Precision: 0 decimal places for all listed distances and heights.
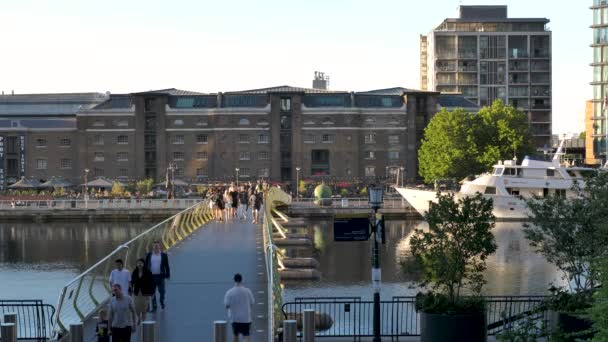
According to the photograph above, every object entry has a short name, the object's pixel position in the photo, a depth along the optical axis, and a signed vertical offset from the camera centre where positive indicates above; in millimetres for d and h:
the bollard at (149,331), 20438 -3540
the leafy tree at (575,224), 24453 -1805
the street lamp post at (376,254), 23531 -2398
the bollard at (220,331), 20172 -3491
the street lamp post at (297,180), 119138 -3445
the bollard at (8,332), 21812 -3781
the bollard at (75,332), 20141 -3490
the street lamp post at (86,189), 105069 -4238
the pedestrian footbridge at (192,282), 22672 -3743
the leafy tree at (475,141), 104750 +993
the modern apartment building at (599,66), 127125 +10438
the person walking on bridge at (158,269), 25762 -2919
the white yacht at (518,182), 92438 -2821
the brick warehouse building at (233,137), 123812 +1782
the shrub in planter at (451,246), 23719 -2290
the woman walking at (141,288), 23344 -3074
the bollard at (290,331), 20812 -3605
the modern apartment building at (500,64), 147875 +12500
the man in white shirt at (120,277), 22578 -2729
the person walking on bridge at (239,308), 20484 -3088
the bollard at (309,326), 22406 -3774
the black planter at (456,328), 22891 -3929
